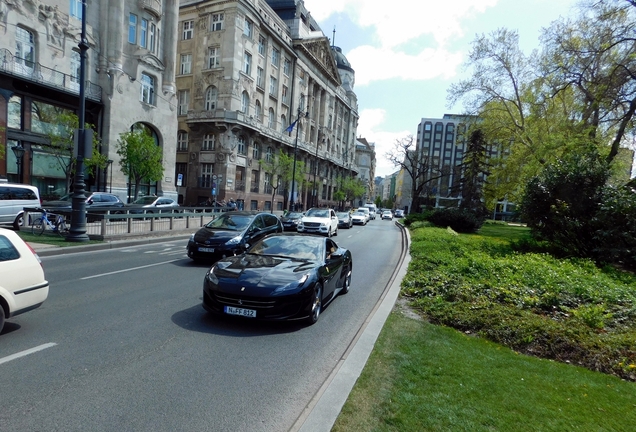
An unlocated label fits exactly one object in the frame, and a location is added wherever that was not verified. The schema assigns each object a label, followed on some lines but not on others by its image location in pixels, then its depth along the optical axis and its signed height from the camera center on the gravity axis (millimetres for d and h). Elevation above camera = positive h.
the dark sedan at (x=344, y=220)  31688 -2211
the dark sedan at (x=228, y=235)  10695 -1484
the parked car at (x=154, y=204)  22281 -1615
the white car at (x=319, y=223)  21580 -1825
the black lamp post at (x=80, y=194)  13352 -703
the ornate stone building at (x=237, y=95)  41531 +10938
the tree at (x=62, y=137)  23281 +2277
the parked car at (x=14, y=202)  15328 -1341
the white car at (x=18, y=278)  4688 -1395
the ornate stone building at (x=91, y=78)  23641 +7049
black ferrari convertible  5574 -1465
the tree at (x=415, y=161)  44094 +4148
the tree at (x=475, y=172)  37000 +3049
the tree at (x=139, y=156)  26688 +1637
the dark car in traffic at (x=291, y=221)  23844 -1965
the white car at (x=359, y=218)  38562 -2388
